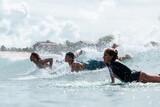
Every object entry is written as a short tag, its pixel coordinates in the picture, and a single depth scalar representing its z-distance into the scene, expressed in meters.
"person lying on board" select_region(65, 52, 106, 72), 18.08
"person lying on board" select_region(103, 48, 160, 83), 13.91
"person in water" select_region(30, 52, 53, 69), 21.44
